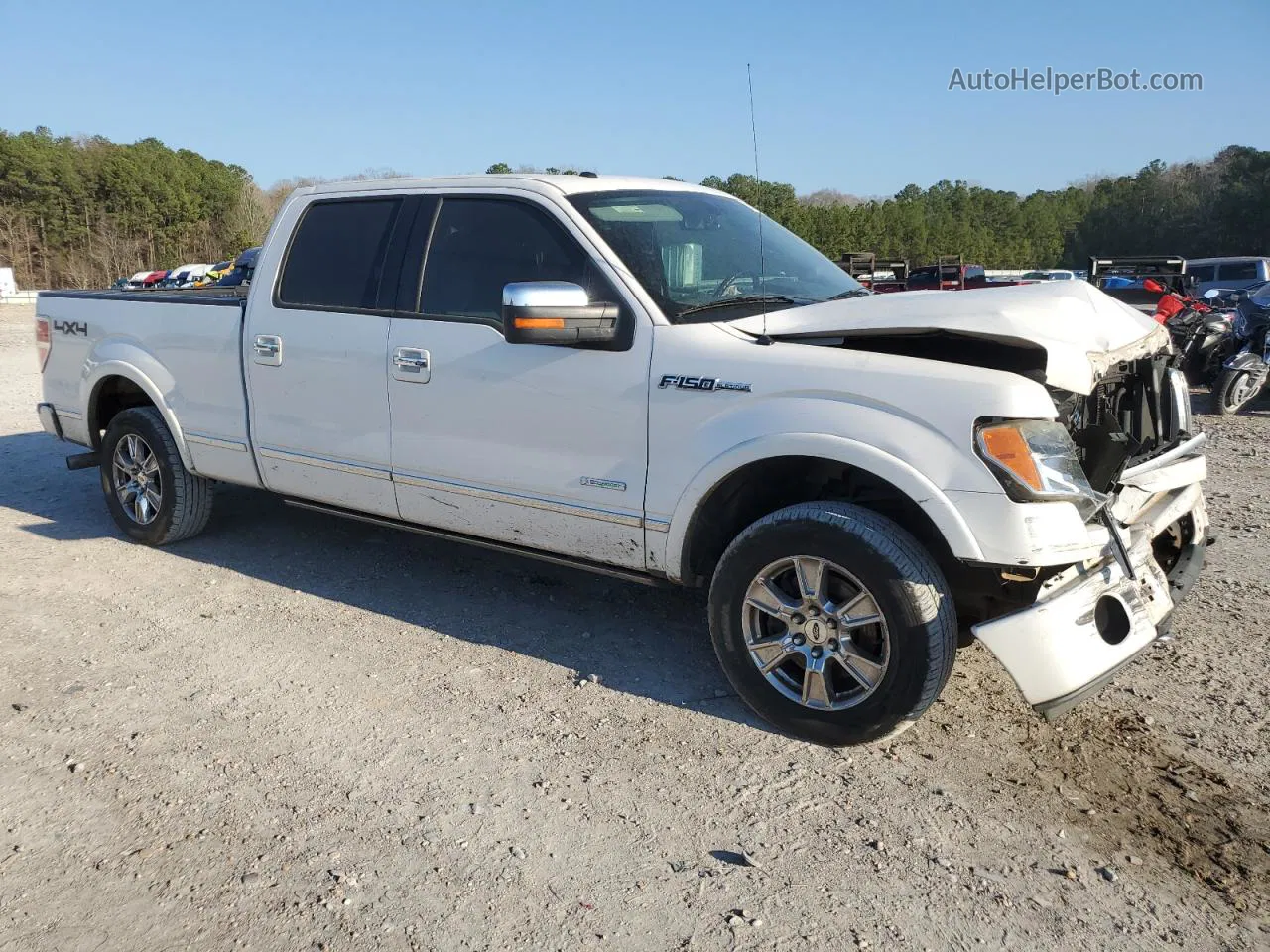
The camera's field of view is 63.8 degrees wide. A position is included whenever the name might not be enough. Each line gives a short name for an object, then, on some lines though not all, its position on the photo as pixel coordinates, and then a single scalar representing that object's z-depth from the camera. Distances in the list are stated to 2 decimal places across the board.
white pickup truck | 3.24
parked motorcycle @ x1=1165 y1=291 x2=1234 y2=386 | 11.63
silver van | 24.64
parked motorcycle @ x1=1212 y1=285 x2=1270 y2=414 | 10.73
